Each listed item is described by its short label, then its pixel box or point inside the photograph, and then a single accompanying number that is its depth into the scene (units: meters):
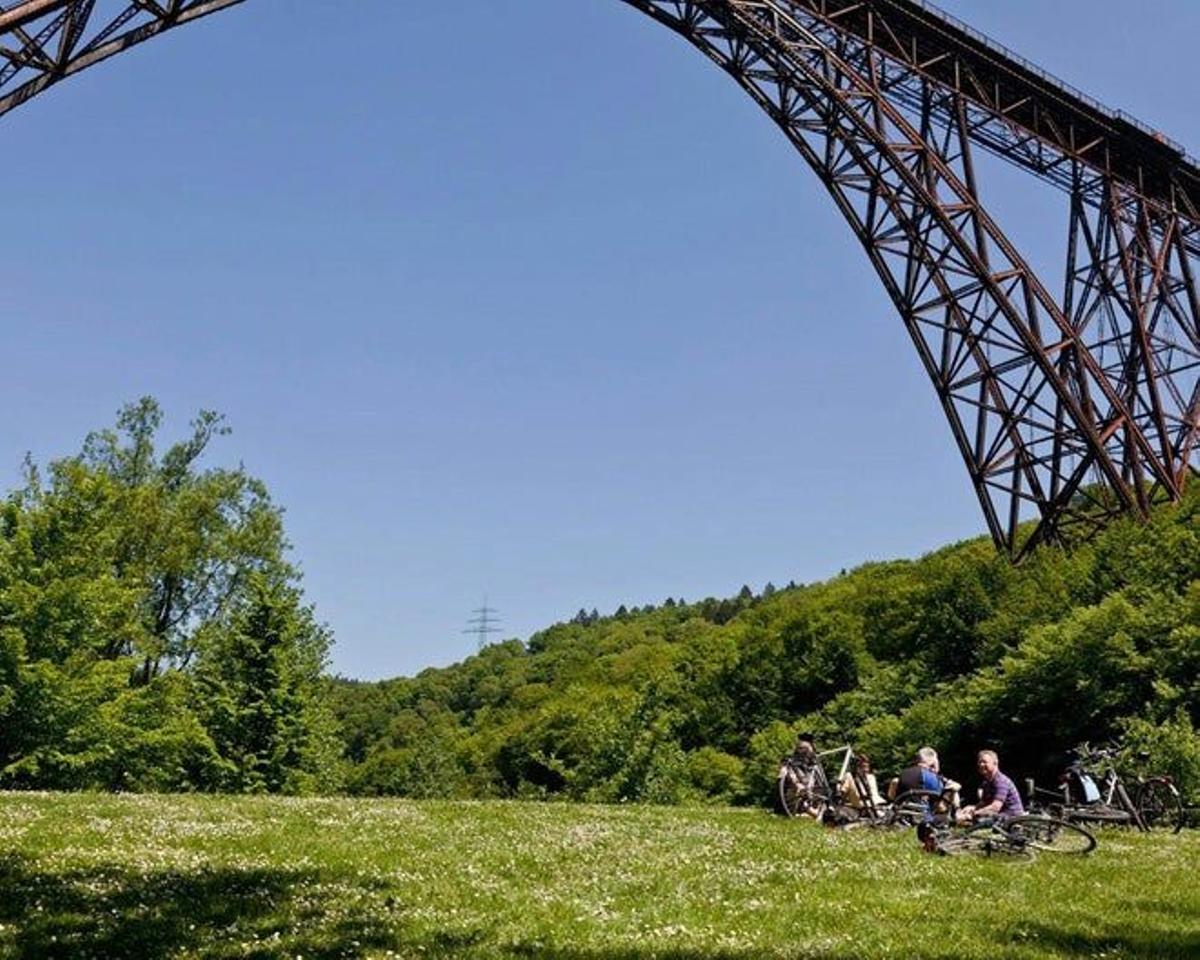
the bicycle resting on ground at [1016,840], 12.60
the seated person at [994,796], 13.39
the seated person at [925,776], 16.22
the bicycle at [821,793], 16.41
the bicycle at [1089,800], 15.72
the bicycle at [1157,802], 16.58
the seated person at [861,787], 16.81
